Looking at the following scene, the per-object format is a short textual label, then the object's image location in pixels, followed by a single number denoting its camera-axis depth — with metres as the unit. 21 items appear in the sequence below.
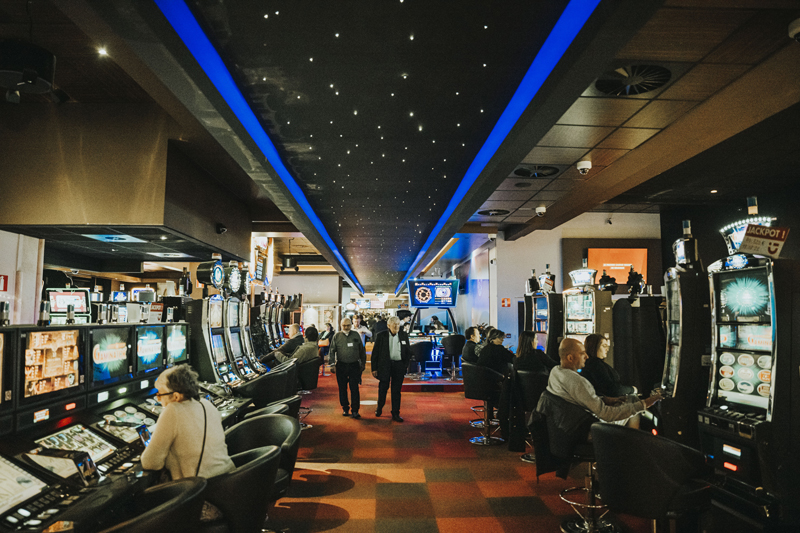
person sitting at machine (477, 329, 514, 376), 5.44
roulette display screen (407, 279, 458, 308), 10.73
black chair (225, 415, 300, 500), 2.59
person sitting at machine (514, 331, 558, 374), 4.72
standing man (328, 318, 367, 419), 6.36
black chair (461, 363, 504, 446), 5.17
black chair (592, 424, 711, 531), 2.30
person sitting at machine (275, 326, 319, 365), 6.44
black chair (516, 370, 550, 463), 4.50
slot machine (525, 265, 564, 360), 6.77
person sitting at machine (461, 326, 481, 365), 6.78
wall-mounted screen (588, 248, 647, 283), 9.23
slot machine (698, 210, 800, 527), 2.56
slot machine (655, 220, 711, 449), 3.35
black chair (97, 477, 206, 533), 1.45
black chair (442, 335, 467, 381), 9.59
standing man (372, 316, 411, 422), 6.20
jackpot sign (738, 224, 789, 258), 2.76
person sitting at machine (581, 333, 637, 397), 3.80
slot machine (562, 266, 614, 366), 6.18
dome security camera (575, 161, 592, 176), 5.50
